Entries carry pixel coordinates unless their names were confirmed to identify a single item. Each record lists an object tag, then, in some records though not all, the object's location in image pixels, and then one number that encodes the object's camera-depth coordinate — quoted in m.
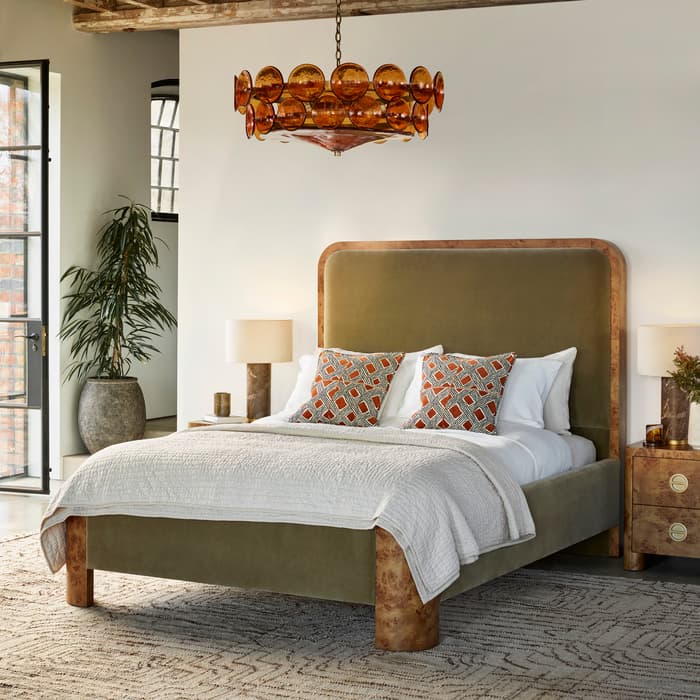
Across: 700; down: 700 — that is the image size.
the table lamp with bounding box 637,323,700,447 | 5.49
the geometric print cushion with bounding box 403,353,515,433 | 5.40
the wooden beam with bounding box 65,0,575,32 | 6.52
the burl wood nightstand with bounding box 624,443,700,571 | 5.25
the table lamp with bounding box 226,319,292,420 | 6.39
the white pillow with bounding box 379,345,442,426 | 5.83
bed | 4.22
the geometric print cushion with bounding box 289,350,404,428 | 5.66
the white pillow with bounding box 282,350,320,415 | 6.02
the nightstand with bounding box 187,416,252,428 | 6.31
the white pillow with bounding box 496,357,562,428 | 5.65
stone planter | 7.58
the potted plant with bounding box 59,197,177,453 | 7.60
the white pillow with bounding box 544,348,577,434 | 5.76
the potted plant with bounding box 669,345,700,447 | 5.38
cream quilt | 4.14
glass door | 7.16
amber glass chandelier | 4.13
